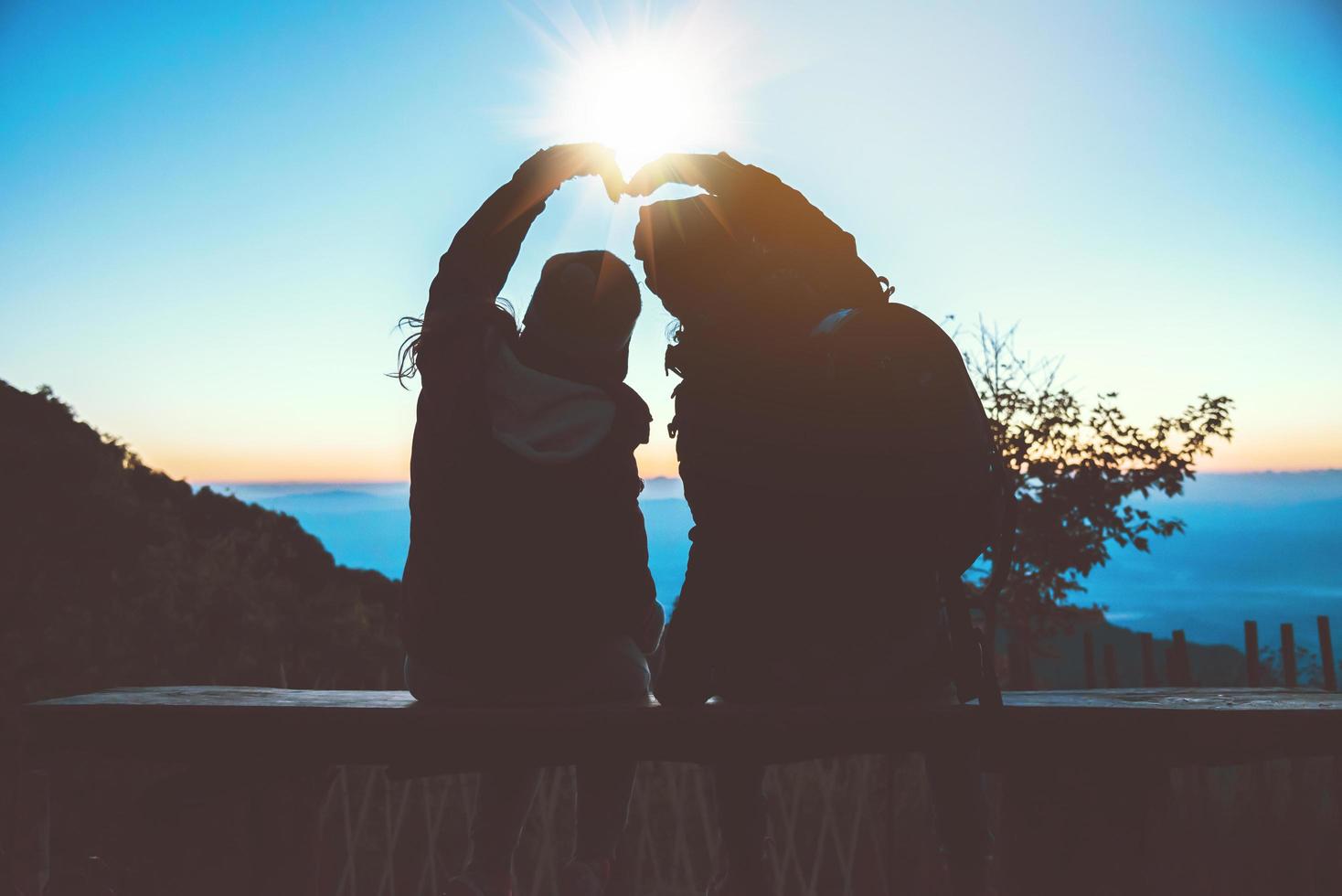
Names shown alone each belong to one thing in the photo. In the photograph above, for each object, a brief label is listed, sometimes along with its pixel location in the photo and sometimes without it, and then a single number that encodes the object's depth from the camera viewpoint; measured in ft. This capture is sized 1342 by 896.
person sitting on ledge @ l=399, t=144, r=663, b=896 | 7.84
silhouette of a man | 7.16
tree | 29.94
